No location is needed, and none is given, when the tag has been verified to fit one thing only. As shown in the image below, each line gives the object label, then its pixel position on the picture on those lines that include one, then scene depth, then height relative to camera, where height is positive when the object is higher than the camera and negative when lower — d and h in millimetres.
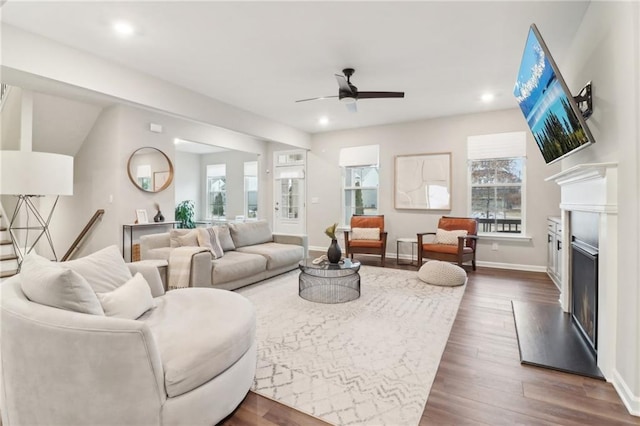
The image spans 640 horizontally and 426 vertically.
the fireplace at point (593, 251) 2010 -283
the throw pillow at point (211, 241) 3854 -364
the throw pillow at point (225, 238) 4402 -369
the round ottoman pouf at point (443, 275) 4148 -826
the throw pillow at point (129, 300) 1797 -532
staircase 3874 -617
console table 4691 -256
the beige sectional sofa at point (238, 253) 3549 -558
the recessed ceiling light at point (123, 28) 2885 +1721
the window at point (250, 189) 8789 +646
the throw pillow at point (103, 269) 1920 -373
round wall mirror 4797 +672
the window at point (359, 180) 6648 +701
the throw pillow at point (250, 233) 4723 -334
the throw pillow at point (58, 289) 1442 -367
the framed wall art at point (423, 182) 5875 +602
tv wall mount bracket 2463 +908
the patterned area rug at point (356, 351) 1790 -1064
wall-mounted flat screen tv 2144 +863
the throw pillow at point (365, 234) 5855 -402
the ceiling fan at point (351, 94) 3678 +1417
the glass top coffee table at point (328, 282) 3619 -869
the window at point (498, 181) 5281 +555
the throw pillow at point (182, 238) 3787 -322
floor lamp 2311 +285
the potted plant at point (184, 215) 7238 -87
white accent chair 1309 -698
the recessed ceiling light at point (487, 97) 4657 +1759
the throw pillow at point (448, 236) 5137 -385
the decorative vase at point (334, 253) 3824 -499
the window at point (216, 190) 9375 +649
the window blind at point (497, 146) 5219 +1157
